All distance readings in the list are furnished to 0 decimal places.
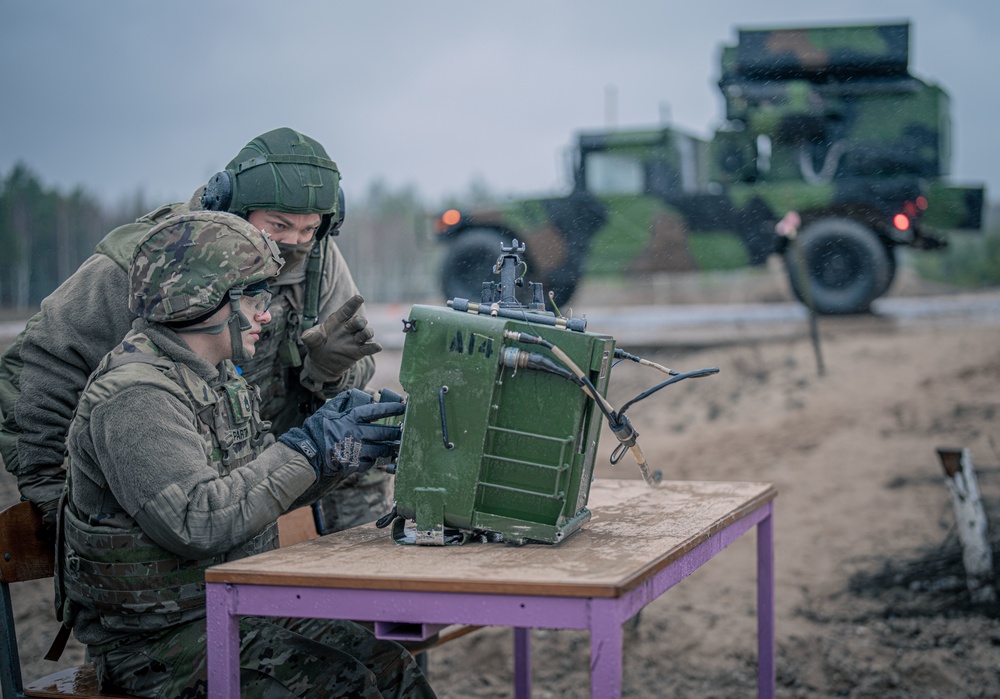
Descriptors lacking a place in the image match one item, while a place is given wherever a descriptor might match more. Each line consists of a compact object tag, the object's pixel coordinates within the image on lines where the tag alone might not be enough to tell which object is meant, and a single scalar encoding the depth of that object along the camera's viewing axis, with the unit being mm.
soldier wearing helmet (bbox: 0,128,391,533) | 2598
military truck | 11078
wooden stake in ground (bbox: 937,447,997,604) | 4293
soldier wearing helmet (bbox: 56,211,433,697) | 1960
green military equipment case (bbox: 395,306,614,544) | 2053
